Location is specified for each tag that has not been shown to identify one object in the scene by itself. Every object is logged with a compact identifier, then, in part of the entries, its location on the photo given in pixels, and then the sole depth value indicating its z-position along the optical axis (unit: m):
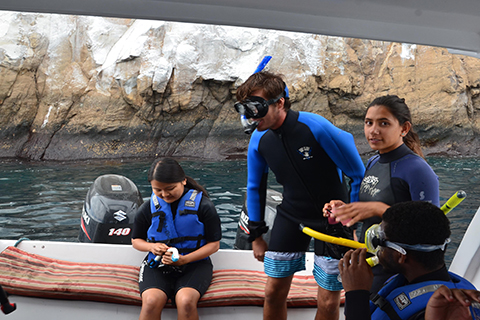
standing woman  1.48
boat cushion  2.34
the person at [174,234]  2.27
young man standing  1.84
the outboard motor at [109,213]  3.22
